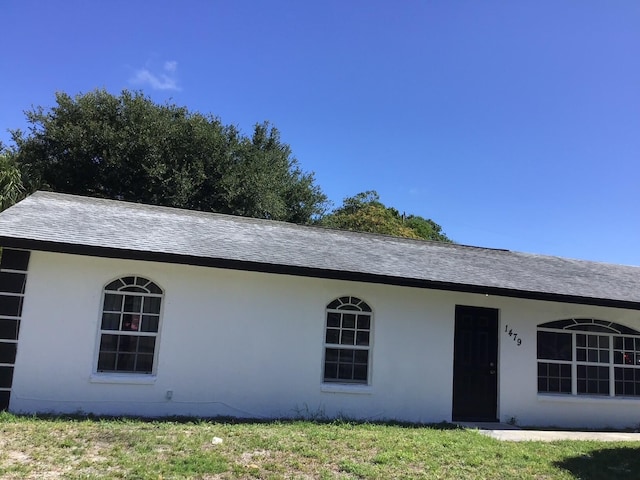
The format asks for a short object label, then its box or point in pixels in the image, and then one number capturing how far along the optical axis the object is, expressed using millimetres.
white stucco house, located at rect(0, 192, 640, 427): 8977
